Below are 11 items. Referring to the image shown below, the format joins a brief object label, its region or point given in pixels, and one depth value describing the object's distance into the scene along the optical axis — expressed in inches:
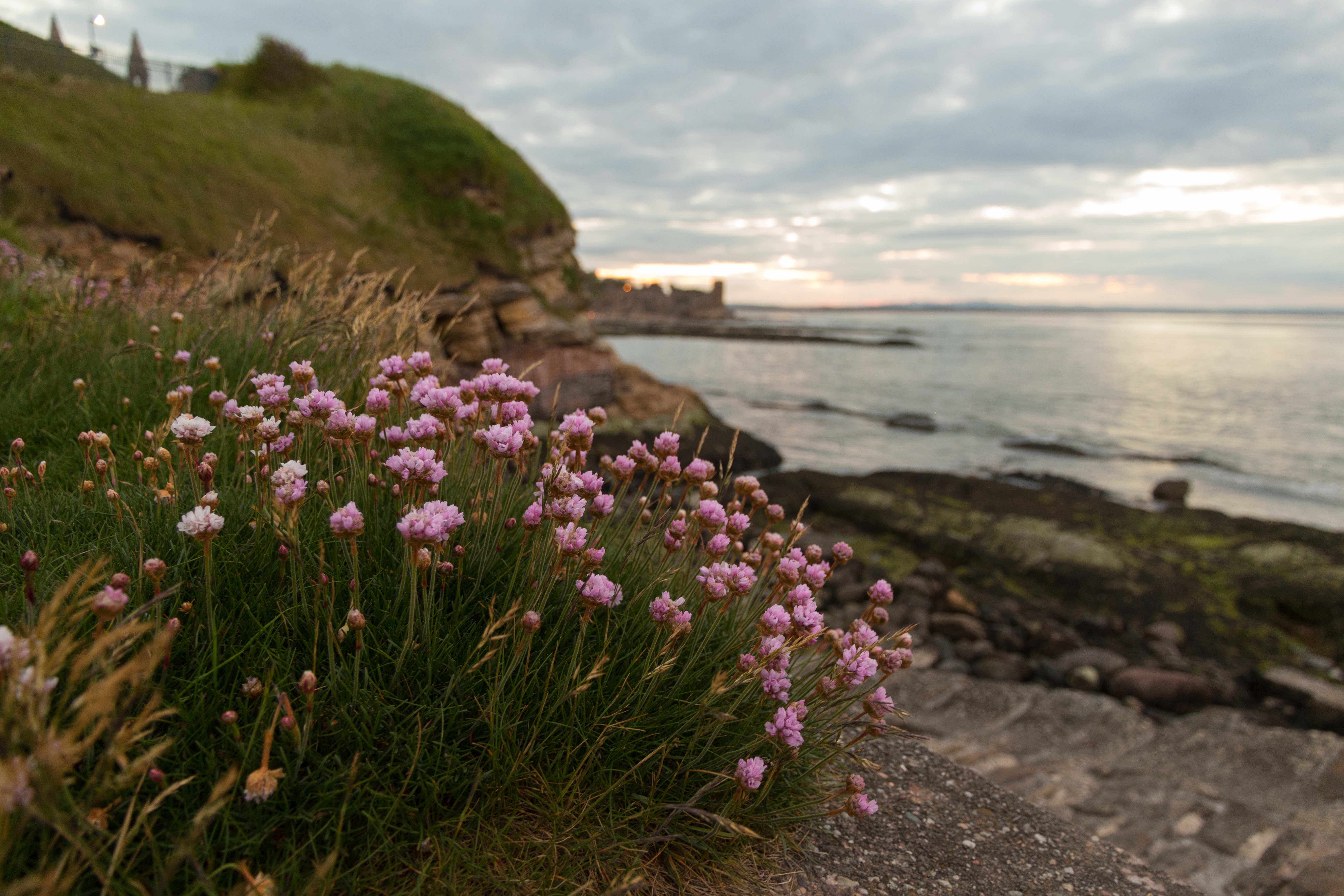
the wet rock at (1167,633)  392.8
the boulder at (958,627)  398.3
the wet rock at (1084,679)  341.1
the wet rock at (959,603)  428.5
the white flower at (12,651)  51.6
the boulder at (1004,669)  350.6
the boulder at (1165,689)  322.0
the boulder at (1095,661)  353.4
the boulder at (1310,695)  309.9
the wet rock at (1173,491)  757.9
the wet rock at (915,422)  1155.9
